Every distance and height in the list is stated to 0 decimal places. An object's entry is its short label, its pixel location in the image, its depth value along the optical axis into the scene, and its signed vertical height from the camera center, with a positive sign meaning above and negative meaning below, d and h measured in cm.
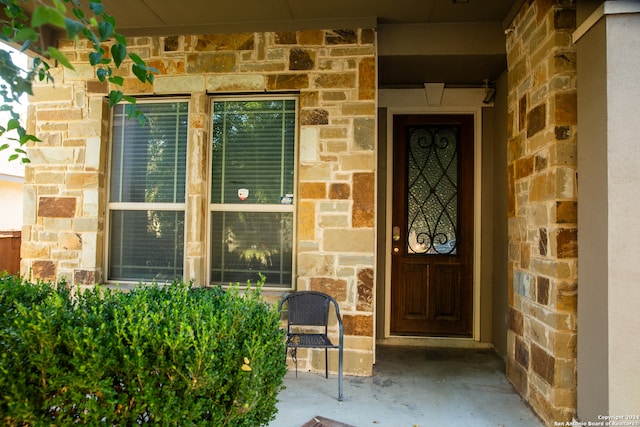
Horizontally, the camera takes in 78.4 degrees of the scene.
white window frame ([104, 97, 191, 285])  340 +14
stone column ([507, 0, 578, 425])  226 +8
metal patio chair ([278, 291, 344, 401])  299 -67
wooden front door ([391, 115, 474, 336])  388 +0
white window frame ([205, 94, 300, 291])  327 +14
